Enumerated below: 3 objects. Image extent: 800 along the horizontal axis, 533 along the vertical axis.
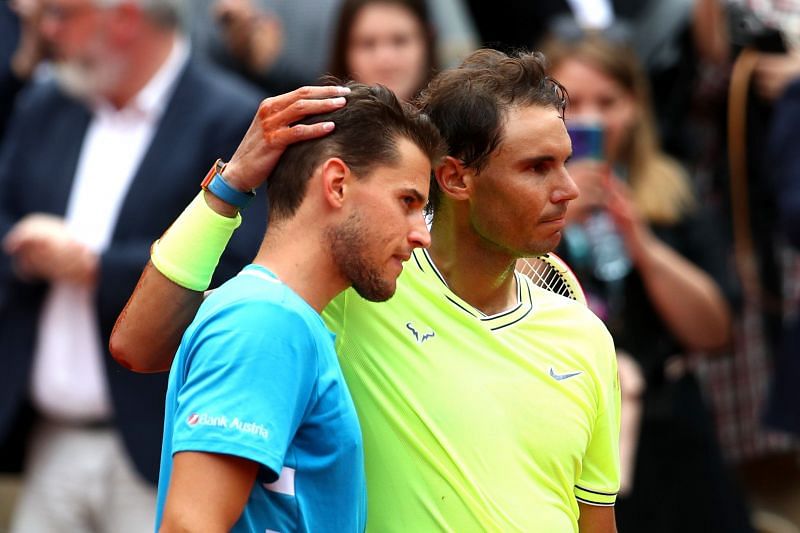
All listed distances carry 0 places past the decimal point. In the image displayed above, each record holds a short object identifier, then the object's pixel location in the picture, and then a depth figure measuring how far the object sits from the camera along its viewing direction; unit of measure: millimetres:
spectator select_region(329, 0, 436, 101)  11469
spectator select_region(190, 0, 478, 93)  12523
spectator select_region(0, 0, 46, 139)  13195
